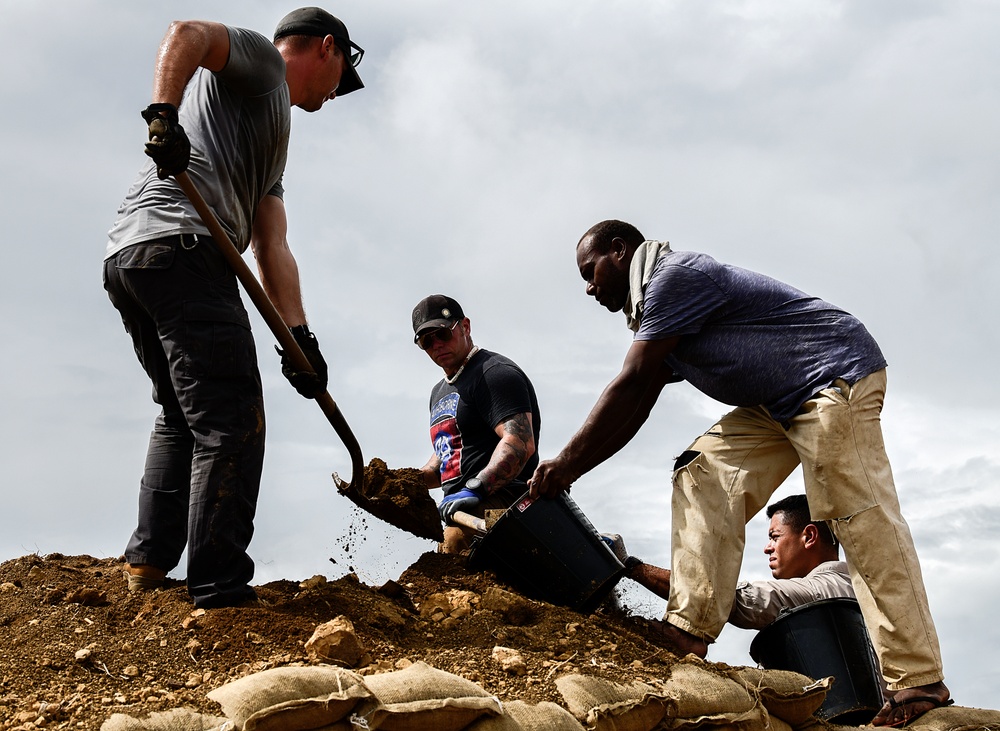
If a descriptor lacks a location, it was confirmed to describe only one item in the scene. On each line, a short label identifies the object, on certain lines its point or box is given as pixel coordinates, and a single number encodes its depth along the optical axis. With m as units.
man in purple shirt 3.38
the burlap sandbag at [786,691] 3.17
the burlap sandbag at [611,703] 2.72
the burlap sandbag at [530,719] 2.52
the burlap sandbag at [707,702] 2.91
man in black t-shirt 4.24
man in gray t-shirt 3.03
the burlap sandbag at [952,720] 3.27
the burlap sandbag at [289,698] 2.32
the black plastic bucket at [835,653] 3.71
